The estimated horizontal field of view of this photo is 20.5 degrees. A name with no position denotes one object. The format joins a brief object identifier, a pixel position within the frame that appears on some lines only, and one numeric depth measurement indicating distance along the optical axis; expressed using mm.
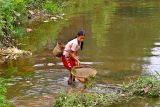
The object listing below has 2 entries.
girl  10242
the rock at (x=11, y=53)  13552
